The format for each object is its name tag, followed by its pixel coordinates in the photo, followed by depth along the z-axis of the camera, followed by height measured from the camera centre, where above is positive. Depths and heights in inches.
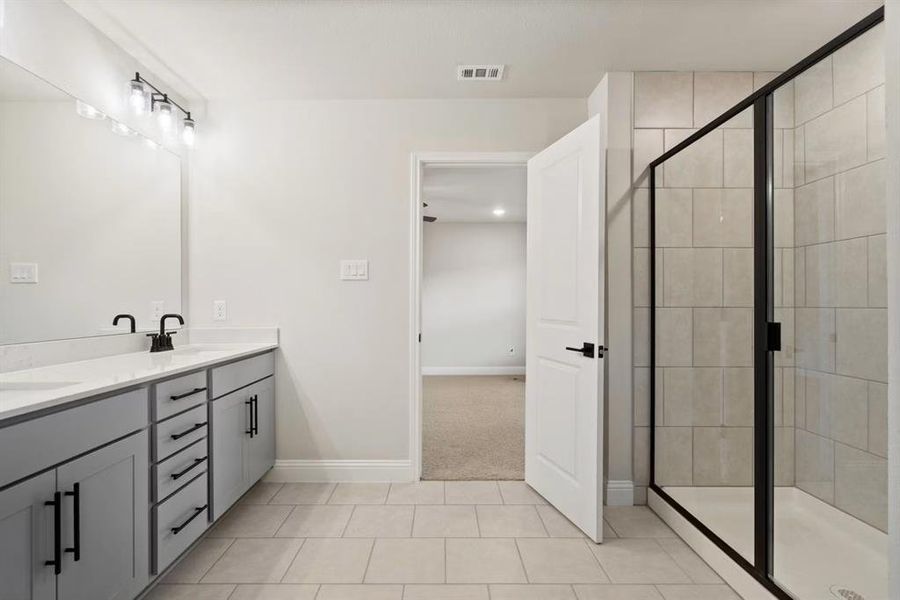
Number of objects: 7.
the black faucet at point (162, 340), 95.7 -8.6
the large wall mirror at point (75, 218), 69.5 +14.8
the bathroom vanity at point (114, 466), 45.8 -21.7
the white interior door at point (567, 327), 84.9 -5.3
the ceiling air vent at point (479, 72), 97.9 +50.4
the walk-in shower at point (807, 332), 68.2 -4.7
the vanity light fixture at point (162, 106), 92.7 +42.2
